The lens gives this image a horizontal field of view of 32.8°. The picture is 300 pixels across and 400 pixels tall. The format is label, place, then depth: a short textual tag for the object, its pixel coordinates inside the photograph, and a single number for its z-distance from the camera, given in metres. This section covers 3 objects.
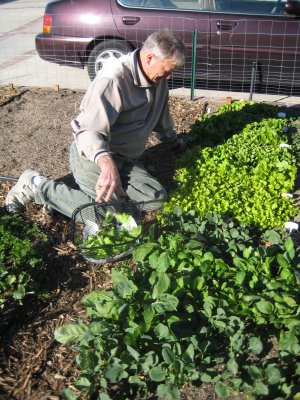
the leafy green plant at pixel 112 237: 3.56
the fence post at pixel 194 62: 6.36
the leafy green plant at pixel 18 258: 3.21
